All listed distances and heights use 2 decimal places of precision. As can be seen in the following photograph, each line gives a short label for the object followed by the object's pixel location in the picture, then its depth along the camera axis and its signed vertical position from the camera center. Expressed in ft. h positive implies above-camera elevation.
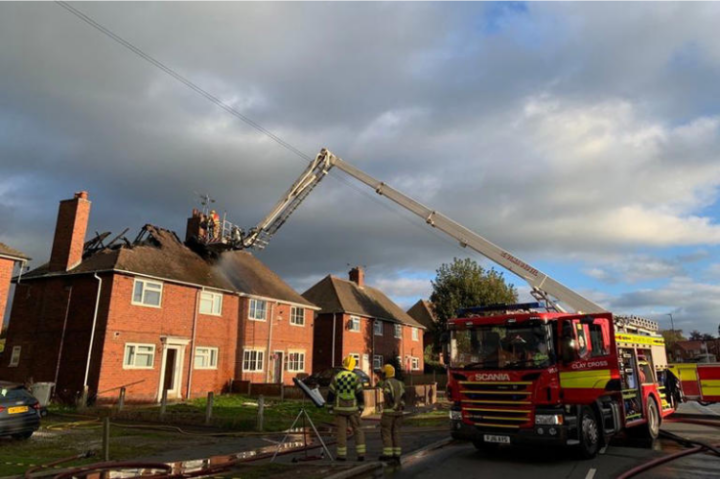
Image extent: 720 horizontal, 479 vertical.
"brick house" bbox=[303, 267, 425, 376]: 121.29 +11.11
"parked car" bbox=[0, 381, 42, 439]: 37.78 -3.26
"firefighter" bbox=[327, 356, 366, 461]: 30.73 -2.01
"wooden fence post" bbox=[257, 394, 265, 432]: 46.89 -4.32
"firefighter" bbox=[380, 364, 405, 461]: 31.76 -2.93
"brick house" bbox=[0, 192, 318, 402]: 69.82 +7.33
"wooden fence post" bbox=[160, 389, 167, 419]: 53.11 -4.20
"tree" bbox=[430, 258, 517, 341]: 140.67 +22.75
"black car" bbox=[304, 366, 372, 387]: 89.76 -1.38
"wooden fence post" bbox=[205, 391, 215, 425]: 49.91 -4.07
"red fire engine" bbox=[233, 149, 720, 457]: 30.58 -0.43
